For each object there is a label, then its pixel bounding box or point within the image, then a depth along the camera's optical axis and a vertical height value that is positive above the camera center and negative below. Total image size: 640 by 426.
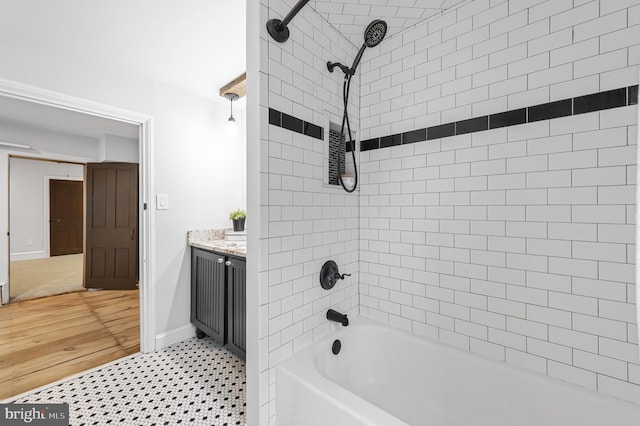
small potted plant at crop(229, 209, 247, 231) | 2.79 -0.08
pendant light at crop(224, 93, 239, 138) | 2.75 +0.82
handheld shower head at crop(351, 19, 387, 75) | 1.46 +0.95
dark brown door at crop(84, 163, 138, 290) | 4.34 -0.10
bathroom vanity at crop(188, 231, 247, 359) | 2.04 -0.64
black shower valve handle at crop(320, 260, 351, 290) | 1.57 -0.37
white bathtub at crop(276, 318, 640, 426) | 1.08 -0.83
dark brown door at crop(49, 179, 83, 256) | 6.69 -0.15
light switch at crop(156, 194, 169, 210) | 2.38 +0.08
